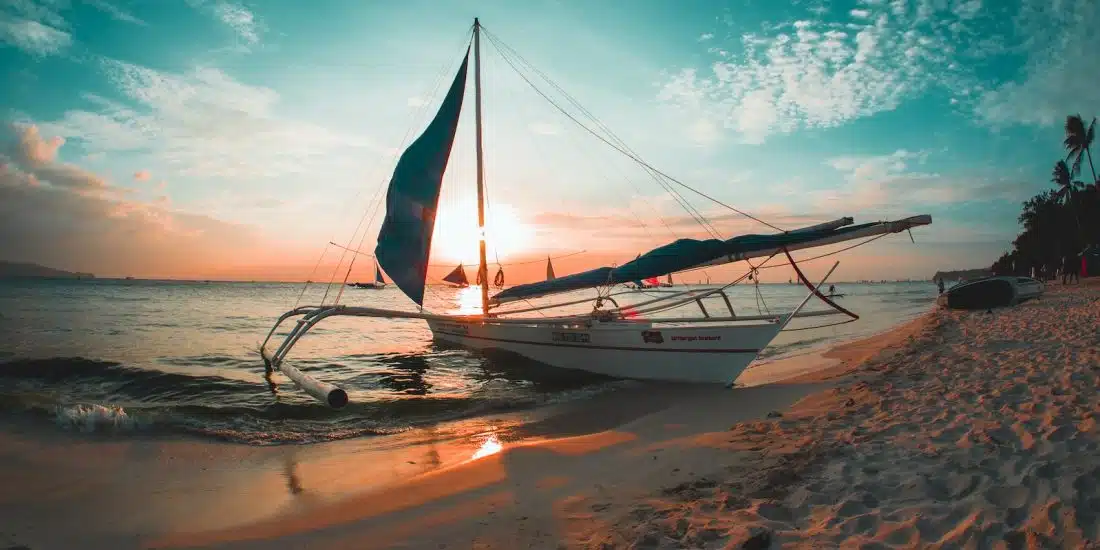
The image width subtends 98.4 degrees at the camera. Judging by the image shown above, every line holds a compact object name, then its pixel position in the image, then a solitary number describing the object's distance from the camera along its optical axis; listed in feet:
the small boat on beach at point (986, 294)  79.41
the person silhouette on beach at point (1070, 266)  148.87
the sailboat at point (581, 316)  30.99
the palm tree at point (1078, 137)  164.76
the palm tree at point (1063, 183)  172.65
